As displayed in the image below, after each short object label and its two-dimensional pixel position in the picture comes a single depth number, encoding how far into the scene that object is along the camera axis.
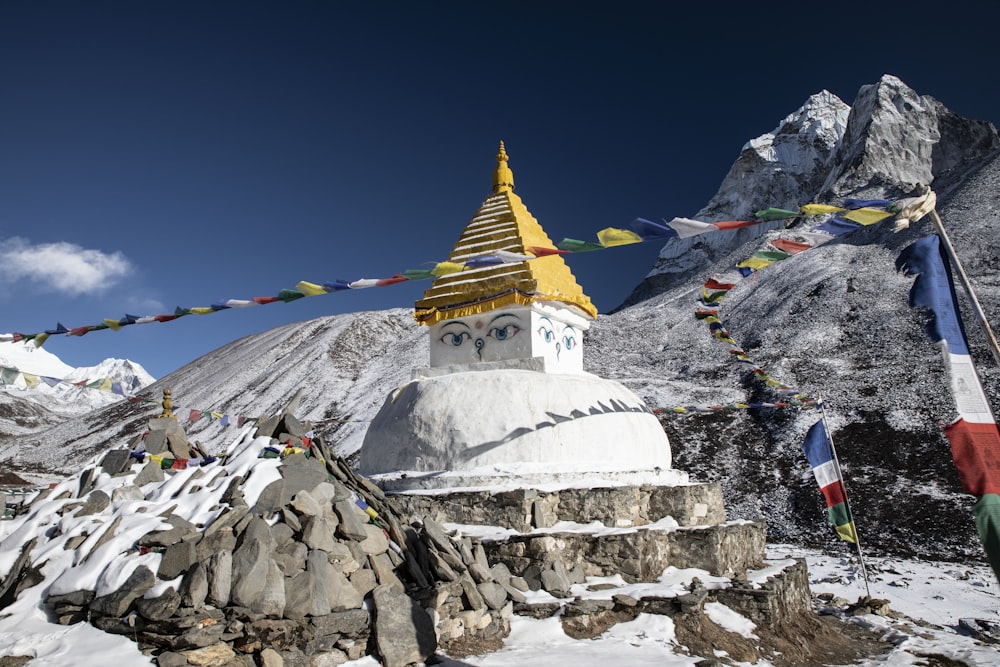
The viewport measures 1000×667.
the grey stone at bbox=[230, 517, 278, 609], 4.89
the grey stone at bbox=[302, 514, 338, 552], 5.43
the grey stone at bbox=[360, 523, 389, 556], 5.87
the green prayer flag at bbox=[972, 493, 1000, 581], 3.59
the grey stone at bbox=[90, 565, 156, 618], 4.92
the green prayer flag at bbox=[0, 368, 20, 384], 7.32
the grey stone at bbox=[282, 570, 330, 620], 5.02
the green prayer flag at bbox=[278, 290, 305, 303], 6.07
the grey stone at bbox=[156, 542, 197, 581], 5.02
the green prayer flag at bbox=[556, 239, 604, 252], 5.47
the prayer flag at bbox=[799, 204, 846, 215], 4.89
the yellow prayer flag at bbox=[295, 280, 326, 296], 5.99
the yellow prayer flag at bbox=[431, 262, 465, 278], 6.06
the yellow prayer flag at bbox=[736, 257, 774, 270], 5.97
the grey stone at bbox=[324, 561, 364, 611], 5.25
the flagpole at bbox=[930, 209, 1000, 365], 3.85
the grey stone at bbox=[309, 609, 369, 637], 5.04
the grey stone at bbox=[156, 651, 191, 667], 4.55
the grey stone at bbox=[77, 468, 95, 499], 6.62
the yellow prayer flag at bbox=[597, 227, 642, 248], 5.30
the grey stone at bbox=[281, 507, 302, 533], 5.53
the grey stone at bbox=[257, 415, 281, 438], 6.94
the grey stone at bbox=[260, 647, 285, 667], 4.71
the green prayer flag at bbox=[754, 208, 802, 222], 4.75
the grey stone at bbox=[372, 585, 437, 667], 5.23
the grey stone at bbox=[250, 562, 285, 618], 4.91
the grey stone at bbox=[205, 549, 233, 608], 4.87
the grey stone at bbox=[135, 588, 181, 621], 4.75
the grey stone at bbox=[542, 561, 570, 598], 6.70
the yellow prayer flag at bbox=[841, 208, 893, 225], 4.74
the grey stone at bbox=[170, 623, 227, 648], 4.64
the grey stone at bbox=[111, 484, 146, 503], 6.26
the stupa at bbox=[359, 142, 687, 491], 8.27
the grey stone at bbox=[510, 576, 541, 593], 6.70
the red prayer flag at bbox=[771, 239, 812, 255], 5.69
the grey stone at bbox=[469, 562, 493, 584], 6.23
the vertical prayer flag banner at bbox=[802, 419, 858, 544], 9.65
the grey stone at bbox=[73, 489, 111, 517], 6.11
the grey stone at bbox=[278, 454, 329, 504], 6.01
